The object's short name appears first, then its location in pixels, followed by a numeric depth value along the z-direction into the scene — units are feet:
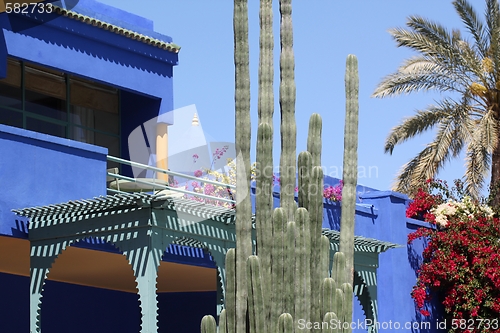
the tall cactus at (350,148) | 36.01
